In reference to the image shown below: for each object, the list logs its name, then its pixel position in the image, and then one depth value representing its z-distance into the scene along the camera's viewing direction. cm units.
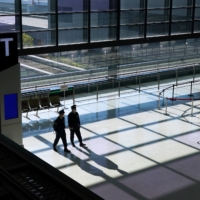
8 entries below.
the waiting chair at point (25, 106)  1653
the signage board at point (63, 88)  1786
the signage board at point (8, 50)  1210
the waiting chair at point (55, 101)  1739
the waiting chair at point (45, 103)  1709
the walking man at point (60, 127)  1300
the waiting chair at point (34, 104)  1673
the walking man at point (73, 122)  1343
